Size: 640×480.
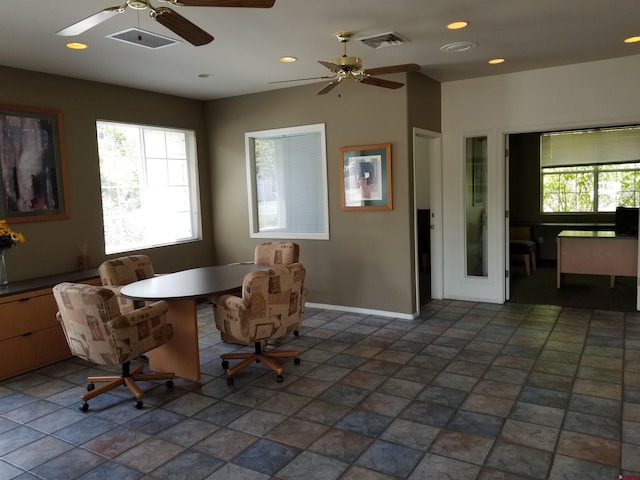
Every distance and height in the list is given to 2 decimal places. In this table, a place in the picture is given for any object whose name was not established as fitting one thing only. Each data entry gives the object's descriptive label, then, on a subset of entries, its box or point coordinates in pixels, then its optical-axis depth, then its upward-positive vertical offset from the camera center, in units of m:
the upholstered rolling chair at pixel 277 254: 4.91 -0.53
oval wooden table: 3.60 -0.82
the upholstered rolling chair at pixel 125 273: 4.28 -0.60
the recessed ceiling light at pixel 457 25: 3.65 +1.26
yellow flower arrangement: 4.11 -0.21
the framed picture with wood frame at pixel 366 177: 5.29 +0.22
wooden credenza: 3.94 -0.98
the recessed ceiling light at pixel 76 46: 3.83 +1.29
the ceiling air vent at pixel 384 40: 3.85 +1.26
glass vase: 4.17 -0.53
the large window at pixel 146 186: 5.45 +0.24
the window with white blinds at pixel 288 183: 5.84 +0.22
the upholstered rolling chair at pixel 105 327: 3.14 -0.79
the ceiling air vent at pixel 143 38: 3.61 +1.28
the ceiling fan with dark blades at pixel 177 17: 2.20 +0.90
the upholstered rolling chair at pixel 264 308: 3.55 -0.79
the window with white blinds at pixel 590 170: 7.99 +0.32
